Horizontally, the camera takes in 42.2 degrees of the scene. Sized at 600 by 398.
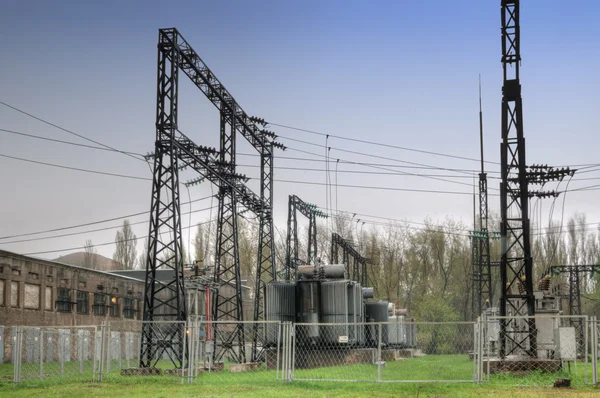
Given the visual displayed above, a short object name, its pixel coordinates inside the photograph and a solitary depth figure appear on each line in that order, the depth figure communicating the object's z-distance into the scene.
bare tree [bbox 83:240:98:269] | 103.43
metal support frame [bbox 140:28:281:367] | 28.20
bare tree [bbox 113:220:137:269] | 92.38
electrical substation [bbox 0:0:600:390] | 25.23
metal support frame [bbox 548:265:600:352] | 52.88
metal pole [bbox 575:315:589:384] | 18.16
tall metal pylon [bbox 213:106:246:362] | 36.00
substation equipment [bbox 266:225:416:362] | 34.69
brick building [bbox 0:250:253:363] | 42.44
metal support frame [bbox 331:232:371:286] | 57.99
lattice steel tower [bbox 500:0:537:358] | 25.66
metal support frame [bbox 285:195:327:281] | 47.44
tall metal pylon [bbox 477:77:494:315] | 52.39
